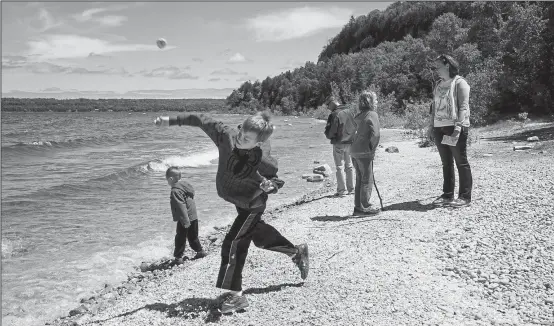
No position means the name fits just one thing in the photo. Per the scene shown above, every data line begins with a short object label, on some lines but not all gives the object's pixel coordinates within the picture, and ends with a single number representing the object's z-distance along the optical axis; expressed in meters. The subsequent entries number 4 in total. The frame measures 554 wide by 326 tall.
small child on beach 7.43
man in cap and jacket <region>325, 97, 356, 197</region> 9.47
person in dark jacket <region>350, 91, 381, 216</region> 7.77
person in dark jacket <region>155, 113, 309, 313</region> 4.34
